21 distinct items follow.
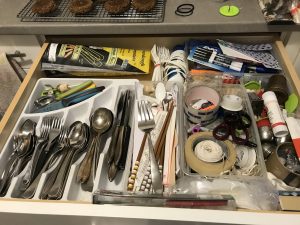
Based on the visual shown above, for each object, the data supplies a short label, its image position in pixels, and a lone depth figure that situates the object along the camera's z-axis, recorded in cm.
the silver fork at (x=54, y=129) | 67
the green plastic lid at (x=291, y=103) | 67
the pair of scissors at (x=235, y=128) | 62
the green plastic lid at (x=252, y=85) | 76
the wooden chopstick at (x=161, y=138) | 62
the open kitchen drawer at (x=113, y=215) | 45
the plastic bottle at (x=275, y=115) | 63
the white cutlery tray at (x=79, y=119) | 58
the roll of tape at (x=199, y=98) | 65
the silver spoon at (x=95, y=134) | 59
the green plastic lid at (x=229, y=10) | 78
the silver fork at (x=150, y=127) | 55
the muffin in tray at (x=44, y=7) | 80
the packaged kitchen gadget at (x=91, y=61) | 80
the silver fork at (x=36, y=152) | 60
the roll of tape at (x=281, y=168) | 56
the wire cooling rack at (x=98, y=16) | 79
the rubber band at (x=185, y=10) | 80
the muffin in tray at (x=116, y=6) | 79
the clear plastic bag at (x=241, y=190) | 53
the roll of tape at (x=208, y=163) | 56
